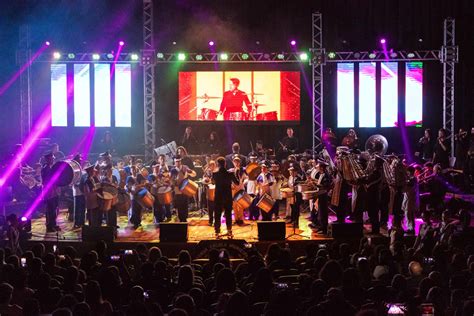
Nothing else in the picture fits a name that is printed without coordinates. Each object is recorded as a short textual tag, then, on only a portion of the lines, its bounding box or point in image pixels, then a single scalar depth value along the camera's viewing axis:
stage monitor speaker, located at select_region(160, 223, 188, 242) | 16.53
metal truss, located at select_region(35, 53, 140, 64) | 25.89
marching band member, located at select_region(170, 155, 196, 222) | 18.89
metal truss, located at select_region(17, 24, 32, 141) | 25.55
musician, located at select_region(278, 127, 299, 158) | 25.52
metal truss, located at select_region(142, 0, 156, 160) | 25.02
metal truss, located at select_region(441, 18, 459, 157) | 24.72
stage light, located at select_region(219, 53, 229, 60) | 25.58
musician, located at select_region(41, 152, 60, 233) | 18.39
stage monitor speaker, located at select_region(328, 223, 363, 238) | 16.70
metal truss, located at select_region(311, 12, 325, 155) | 25.17
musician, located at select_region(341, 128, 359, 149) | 24.17
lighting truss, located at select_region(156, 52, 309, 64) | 25.59
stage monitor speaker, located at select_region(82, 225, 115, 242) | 16.41
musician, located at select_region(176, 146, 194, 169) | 20.95
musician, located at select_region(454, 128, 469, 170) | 23.44
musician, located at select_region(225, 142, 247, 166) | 21.83
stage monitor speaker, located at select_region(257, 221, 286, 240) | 16.66
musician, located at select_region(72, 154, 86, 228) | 18.97
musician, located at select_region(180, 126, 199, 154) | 26.10
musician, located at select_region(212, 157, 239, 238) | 17.62
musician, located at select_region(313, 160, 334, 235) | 17.91
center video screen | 27.44
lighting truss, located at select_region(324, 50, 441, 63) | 25.66
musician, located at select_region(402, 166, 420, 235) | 17.56
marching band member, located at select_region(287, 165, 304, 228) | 18.62
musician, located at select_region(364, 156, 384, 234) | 17.58
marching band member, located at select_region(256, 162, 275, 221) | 19.09
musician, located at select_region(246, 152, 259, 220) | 19.58
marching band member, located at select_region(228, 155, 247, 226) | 19.23
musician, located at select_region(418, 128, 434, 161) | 24.45
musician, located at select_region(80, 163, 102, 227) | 18.05
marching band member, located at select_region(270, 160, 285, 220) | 19.31
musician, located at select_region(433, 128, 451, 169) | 23.33
